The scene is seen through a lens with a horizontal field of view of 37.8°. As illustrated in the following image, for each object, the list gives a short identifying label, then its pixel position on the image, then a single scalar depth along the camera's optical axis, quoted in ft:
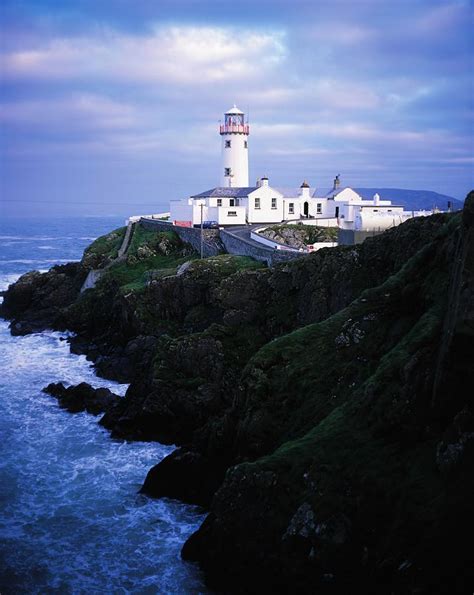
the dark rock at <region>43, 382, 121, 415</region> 112.47
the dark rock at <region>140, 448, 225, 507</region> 80.23
